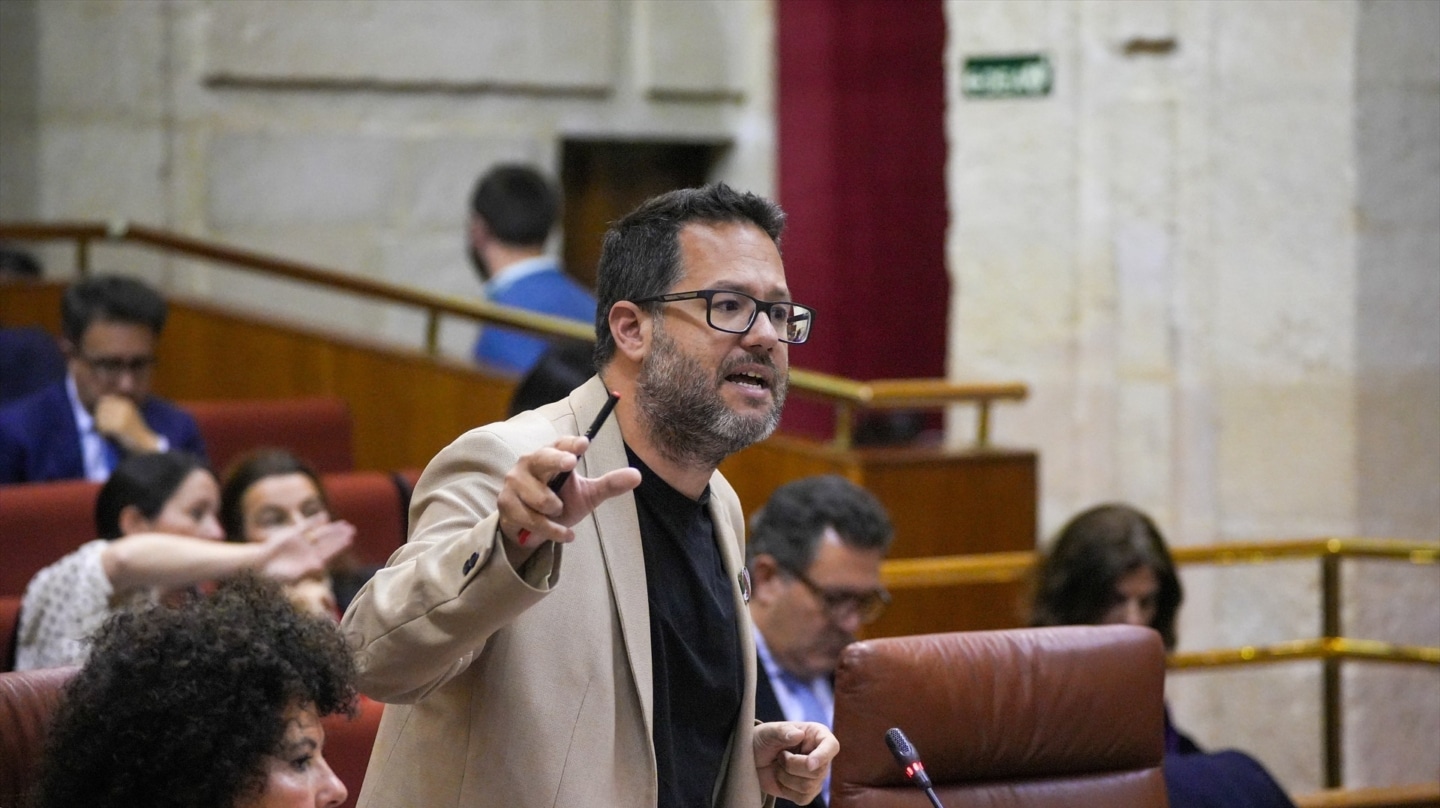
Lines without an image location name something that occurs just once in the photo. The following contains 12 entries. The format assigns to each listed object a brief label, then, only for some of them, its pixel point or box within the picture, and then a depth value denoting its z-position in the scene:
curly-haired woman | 3.29
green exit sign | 10.46
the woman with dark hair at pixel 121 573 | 5.68
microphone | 4.22
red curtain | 13.57
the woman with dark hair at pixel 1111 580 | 6.62
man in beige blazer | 3.26
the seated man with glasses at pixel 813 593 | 6.04
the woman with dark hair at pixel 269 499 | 6.74
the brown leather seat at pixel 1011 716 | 4.87
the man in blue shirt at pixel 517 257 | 10.34
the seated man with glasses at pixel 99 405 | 8.28
